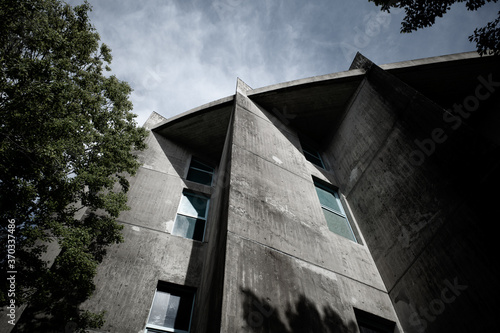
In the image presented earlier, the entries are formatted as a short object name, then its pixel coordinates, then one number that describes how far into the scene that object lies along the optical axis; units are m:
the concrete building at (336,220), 3.88
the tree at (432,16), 4.11
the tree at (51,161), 4.54
